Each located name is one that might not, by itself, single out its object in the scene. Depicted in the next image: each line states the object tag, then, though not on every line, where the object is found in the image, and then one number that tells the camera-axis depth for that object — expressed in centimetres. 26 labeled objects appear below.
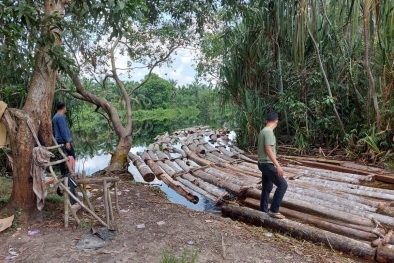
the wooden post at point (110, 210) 372
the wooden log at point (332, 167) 619
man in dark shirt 467
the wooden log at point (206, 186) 567
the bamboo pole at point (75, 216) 365
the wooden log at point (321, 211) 400
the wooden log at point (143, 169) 727
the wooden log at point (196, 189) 564
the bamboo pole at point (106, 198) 358
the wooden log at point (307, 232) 341
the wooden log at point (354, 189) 479
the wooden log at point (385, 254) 319
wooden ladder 356
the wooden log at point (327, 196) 439
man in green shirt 402
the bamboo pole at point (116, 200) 391
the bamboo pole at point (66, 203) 358
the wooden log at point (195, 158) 850
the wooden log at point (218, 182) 563
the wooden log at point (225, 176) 596
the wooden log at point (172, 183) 577
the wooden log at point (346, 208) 395
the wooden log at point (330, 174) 569
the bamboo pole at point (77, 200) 352
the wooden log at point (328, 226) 370
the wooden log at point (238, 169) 660
